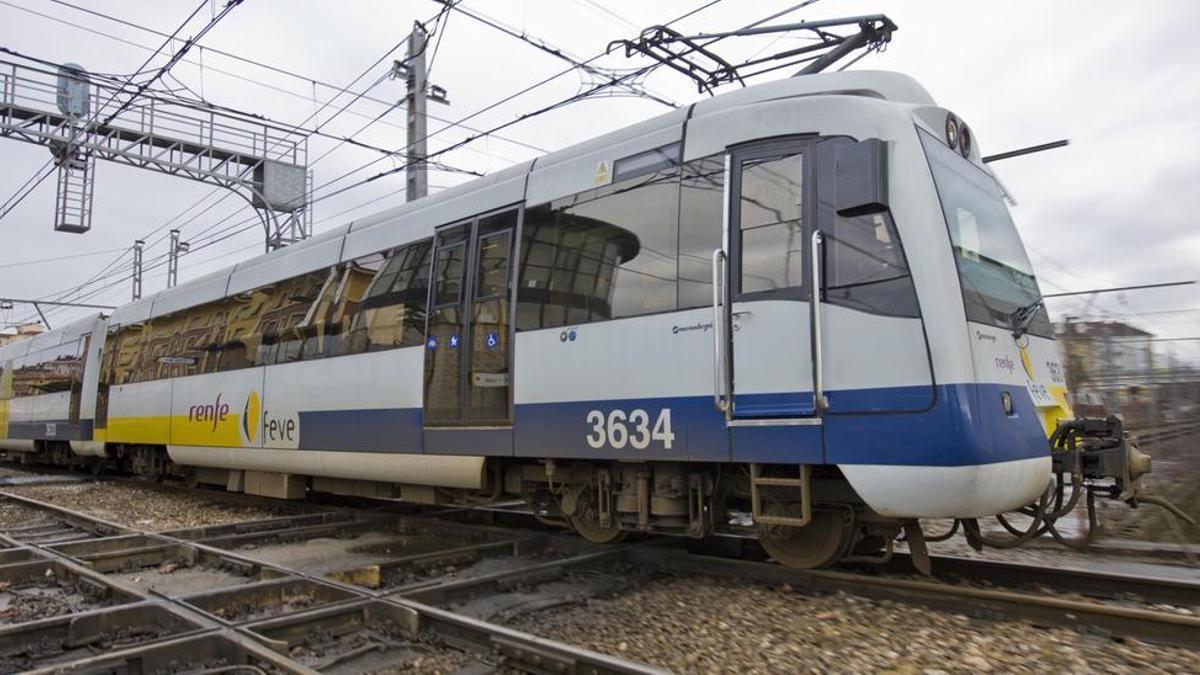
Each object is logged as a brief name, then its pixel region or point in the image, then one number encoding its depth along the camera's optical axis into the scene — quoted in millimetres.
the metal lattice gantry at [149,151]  15875
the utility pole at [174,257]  32531
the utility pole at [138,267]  34250
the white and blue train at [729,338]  4270
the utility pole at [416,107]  13648
